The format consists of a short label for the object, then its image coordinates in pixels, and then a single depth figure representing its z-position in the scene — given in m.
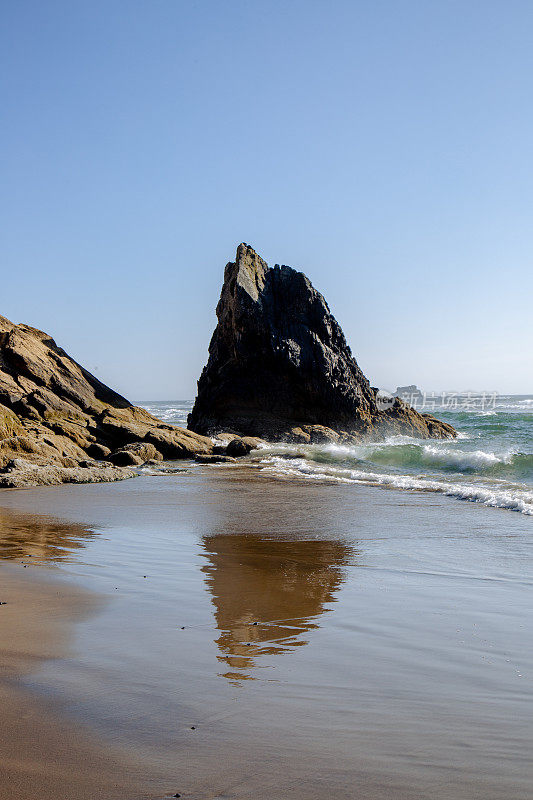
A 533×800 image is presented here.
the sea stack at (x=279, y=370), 28.94
